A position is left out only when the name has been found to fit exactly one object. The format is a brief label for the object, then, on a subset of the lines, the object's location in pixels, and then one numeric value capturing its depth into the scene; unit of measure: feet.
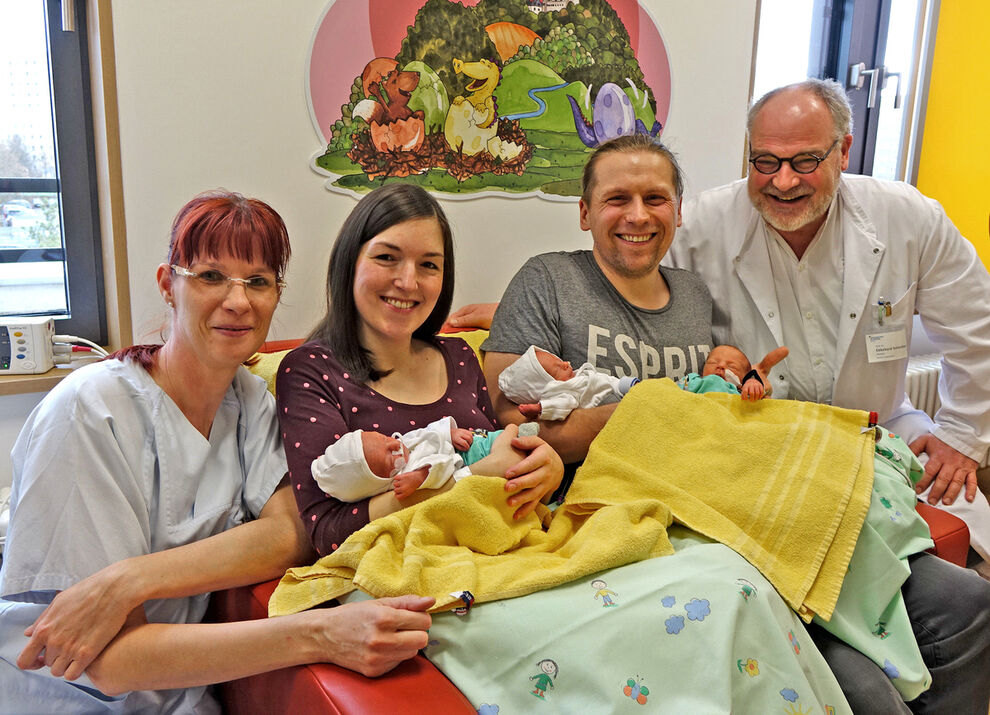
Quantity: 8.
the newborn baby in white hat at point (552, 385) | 6.10
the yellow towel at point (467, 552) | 4.48
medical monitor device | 7.18
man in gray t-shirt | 6.66
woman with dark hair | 5.10
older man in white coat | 7.77
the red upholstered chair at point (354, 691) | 3.98
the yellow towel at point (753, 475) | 5.14
